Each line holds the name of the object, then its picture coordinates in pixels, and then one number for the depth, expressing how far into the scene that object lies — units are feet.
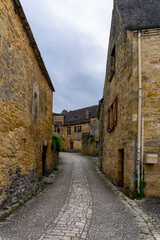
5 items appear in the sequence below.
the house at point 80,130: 81.51
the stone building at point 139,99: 19.84
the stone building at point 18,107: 14.79
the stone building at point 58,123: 119.34
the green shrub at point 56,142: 43.19
